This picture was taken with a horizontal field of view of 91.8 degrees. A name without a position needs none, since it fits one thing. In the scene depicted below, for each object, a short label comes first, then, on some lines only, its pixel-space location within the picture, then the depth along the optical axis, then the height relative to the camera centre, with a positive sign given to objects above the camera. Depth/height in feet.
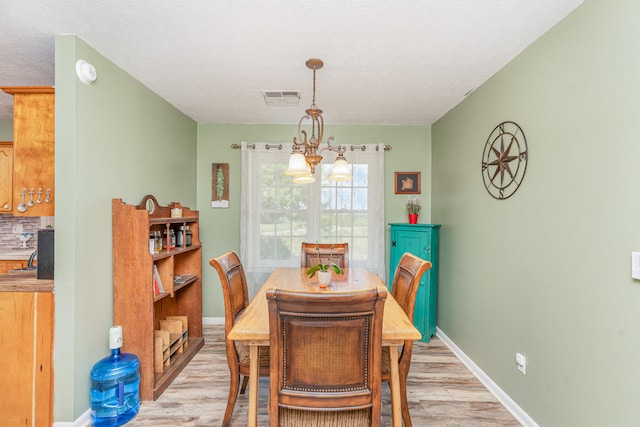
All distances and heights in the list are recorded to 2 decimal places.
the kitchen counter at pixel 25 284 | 6.13 -1.47
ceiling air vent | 9.07 +3.51
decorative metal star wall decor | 6.83 +1.26
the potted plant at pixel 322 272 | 6.89 -1.35
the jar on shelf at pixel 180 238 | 9.59 -0.81
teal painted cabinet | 10.60 -1.75
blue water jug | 6.39 -3.76
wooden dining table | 4.66 -1.85
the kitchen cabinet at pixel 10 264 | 9.74 -1.67
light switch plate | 4.25 -0.72
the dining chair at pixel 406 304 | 5.88 -1.84
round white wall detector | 6.25 +2.88
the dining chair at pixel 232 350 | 6.05 -2.80
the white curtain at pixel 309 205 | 12.00 +0.28
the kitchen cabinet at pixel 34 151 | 6.40 +1.26
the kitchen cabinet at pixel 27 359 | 6.08 -2.89
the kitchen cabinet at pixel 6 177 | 10.26 +1.15
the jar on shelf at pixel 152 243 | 7.54 -0.78
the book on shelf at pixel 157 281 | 8.07 -1.83
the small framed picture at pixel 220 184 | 12.34 +1.11
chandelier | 6.66 +1.15
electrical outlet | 6.63 -3.25
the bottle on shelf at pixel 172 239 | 9.07 -0.83
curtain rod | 12.07 +2.56
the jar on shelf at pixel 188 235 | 9.94 -0.76
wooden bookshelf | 7.26 -1.77
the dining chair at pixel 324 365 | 3.97 -2.01
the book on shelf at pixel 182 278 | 9.31 -2.10
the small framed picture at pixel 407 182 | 12.44 +1.22
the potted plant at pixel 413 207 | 11.76 +0.21
